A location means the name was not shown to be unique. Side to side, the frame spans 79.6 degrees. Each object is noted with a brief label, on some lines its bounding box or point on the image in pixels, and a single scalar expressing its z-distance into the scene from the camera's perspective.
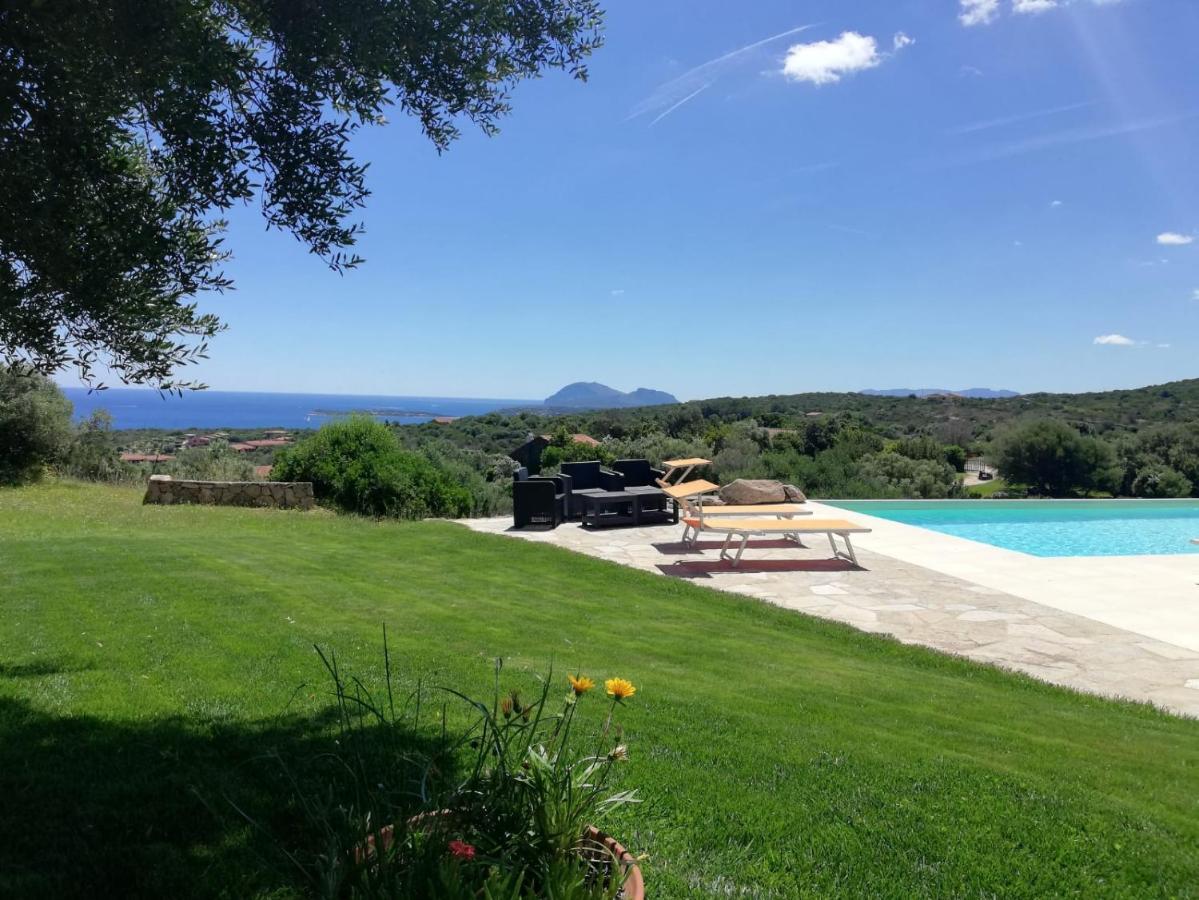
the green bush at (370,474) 13.44
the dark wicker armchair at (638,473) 13.85
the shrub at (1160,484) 20.30
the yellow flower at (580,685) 1.99
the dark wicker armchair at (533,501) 12.17
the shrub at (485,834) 1.58
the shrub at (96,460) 16.75
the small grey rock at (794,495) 14.58
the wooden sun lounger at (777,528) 9.70
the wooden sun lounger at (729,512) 10.74
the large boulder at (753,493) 14.09
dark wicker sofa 13.52
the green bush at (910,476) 18.70
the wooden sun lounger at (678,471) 13.32
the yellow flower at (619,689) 2.02
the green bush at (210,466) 15.49
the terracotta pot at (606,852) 1.68
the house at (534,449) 18.00
